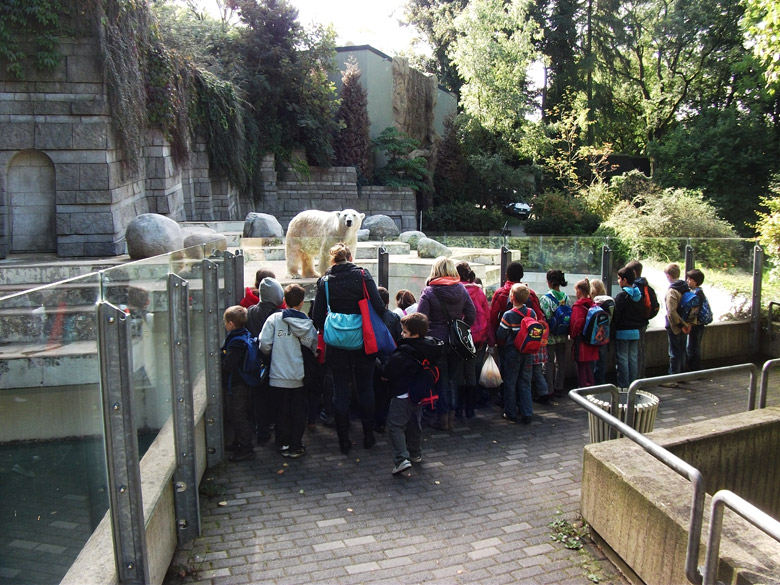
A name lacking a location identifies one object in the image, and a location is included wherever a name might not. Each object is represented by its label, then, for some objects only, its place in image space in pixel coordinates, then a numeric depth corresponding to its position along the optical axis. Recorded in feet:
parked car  102.13
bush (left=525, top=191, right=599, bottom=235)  83.44
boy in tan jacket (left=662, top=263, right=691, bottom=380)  26.53
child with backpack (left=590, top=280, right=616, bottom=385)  24.63
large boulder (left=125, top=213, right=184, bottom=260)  34.40
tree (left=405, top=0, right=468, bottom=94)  118.01
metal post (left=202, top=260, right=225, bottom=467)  17.78
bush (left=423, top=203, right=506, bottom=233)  94.73
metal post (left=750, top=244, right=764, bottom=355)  31.71
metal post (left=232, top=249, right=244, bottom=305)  23.40
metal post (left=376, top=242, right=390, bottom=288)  26.40
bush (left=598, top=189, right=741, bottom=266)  63.21
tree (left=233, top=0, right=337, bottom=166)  78.95
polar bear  29.30
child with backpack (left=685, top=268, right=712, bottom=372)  26.68
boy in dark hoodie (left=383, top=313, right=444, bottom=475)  18.04
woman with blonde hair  20.95
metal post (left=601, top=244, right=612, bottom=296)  30.48
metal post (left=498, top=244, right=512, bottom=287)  28.86
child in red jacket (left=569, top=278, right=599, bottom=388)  24.53
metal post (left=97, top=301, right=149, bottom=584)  9.98
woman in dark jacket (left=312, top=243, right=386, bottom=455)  19.35
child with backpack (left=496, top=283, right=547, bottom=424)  21.72
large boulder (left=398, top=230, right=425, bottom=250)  43.29
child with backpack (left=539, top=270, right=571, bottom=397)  24.82
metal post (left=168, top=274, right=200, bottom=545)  14.05
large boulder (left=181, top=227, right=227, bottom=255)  35.40
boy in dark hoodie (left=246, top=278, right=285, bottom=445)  19.89
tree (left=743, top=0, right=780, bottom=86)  29.45
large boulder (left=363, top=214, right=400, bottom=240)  57.93
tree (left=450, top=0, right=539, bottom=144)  97.30
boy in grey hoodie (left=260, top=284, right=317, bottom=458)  18.57
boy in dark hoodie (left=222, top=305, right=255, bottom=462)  18.95
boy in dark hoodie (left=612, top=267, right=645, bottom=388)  24.67
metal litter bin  17.28
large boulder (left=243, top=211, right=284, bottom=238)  45.73
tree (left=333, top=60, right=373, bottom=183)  92.48
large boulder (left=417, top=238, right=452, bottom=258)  34.37
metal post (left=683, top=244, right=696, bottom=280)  31.60
